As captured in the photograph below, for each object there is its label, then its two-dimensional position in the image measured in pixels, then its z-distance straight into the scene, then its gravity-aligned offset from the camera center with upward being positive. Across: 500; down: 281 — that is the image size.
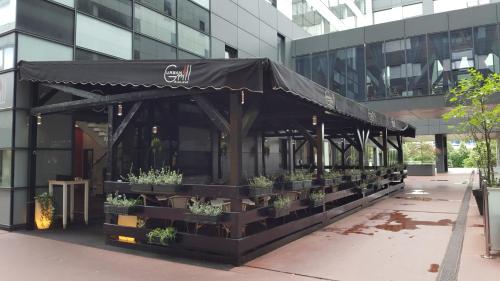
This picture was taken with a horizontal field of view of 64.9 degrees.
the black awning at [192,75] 4.91 +1.21
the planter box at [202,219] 5.16 -0.74
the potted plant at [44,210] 7.71 -0.90
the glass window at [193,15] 12.45 +4.85
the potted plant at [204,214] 5.17 -0.68
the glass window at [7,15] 7.79 +3.01
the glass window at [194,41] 12.36 +3.99
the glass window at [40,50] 7.79 +2.39
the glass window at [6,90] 7.73 +1.49
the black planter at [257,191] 5.33 -0.40
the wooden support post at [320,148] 7.70 +0.26
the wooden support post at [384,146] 14.26 +0.56
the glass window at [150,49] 10.71 +3.27
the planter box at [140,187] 5.84 -0.36
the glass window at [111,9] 9.33 +3.85
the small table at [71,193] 7.76 -0.58
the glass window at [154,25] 10.84 +4.00
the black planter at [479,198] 8.48 -0.82
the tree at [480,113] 7.10 +0.91
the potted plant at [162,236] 5.52 -1.03
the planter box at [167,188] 5.62 -0.36
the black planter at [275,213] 5.89 -0.76
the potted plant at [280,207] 5.91 -0.69
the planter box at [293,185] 6.40 -0.37
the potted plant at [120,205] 5.87 -0.63
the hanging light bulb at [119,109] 6.62 +0.93
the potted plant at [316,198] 7.16 -0.68
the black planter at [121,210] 5.86 -0.69
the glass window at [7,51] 7.78 +2.28
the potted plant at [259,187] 5.34 -0.35
